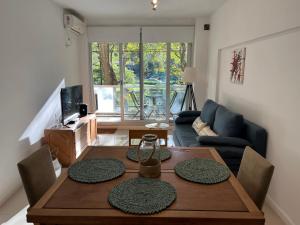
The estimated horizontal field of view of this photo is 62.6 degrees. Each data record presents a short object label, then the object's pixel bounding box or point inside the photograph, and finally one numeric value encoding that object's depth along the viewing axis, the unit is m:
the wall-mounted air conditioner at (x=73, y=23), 4.61
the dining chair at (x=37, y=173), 1.55
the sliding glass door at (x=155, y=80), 5.85
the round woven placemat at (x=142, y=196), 1.24
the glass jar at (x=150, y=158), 1.58
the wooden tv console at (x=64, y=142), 3.70
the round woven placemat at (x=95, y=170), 1.56
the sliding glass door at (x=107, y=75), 5.86
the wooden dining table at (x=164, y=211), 1.18
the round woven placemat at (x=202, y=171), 1.55
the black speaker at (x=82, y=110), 4.83
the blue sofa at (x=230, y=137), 2.74
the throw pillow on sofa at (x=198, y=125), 3.96
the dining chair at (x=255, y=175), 1.52
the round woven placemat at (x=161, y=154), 1.90
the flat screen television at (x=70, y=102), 3.92
